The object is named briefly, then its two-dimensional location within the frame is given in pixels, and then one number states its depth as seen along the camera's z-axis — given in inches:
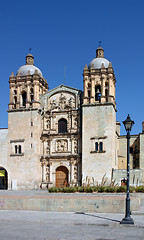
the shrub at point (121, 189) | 993.4
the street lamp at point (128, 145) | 517.3
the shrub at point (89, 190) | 987.3
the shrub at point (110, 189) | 990.7
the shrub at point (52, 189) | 1013.7
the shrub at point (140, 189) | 988.6
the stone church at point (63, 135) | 1430.9
